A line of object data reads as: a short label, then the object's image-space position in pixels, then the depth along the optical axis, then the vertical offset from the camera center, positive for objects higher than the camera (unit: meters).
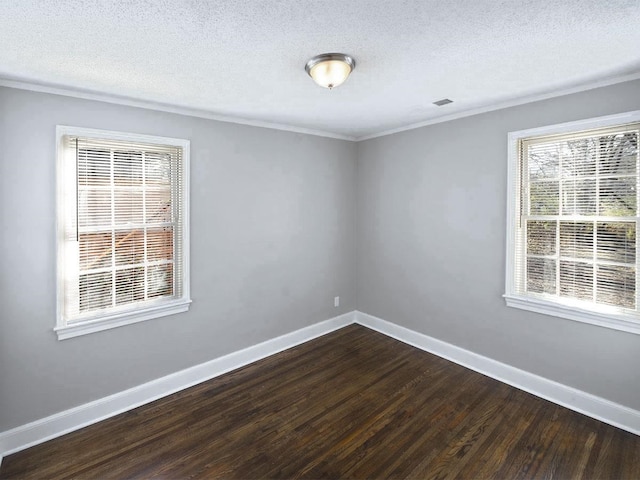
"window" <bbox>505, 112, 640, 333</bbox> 2.43 +0.15
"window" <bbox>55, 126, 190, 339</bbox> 2.50 +0.08
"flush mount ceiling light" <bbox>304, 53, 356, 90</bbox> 1.96 +1.04
